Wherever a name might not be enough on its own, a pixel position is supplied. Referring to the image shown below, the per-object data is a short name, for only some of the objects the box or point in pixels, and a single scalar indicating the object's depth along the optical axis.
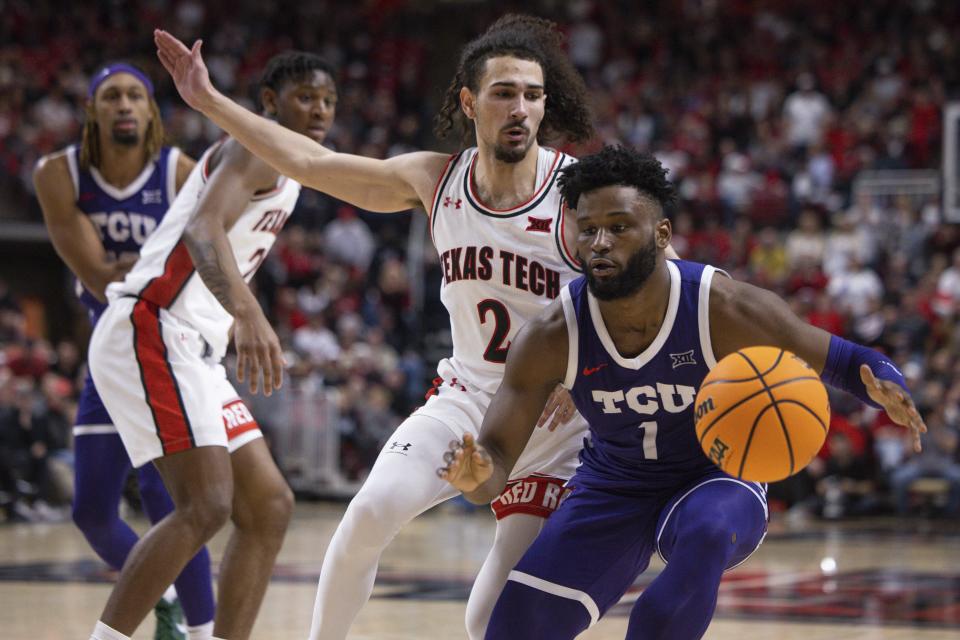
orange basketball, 7.91
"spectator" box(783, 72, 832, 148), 37.50
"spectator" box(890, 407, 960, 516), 26.48
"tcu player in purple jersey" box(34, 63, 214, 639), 11.45
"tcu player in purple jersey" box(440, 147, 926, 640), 8.46
